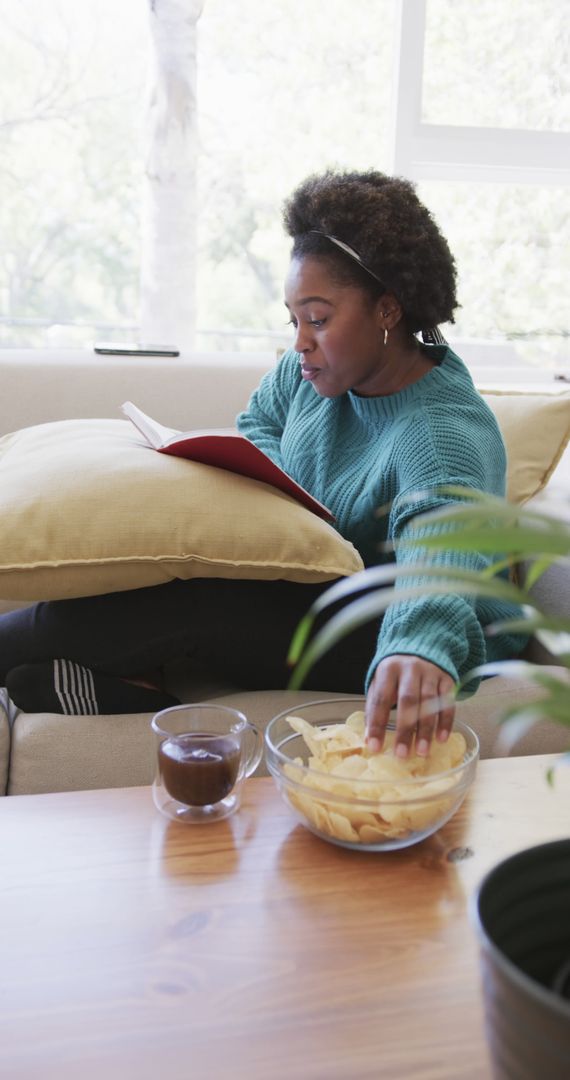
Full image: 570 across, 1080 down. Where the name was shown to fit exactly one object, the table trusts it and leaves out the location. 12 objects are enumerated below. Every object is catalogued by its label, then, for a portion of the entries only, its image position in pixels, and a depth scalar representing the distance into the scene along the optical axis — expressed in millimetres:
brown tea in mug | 963
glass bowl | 879
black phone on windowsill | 2438
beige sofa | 1362
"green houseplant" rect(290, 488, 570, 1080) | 446
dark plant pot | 454
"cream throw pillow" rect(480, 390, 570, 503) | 1838
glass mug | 967
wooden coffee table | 651
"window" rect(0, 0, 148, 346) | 2777
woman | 1438
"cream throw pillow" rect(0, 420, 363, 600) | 1369
